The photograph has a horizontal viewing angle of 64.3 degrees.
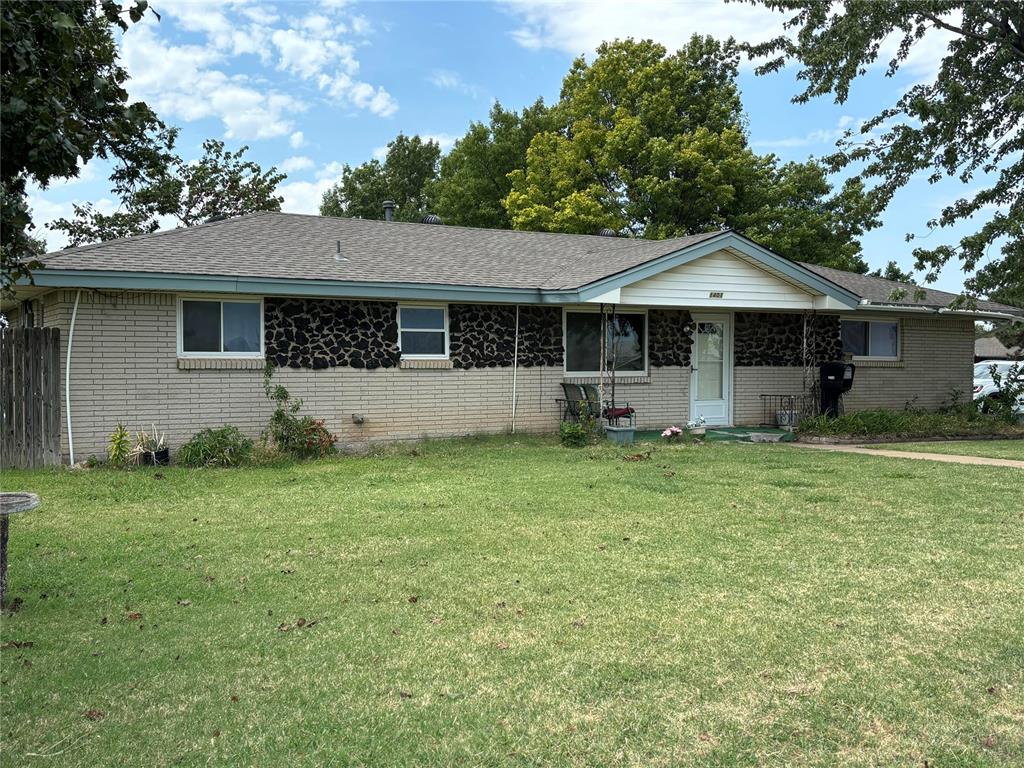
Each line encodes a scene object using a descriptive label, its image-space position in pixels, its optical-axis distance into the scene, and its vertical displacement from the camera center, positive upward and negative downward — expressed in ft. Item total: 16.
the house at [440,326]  38.50 +2.11
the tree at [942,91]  60.54 +22.04
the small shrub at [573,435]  43.91 -3.90
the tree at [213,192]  93.71 +20.93
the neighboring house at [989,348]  158.99 +3.15
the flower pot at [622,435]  45.27 -4.04
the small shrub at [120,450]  36.29 -3.95
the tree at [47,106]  9.95 +3.46
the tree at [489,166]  123.54 +30.62
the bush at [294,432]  39.91 -3.43
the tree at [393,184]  146.82 +32.69
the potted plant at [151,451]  36.94 -4.05
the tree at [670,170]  101.19 +24.81
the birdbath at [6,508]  16.51 -2.98
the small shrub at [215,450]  37.11 -4.08
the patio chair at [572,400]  48.55 -2.22
